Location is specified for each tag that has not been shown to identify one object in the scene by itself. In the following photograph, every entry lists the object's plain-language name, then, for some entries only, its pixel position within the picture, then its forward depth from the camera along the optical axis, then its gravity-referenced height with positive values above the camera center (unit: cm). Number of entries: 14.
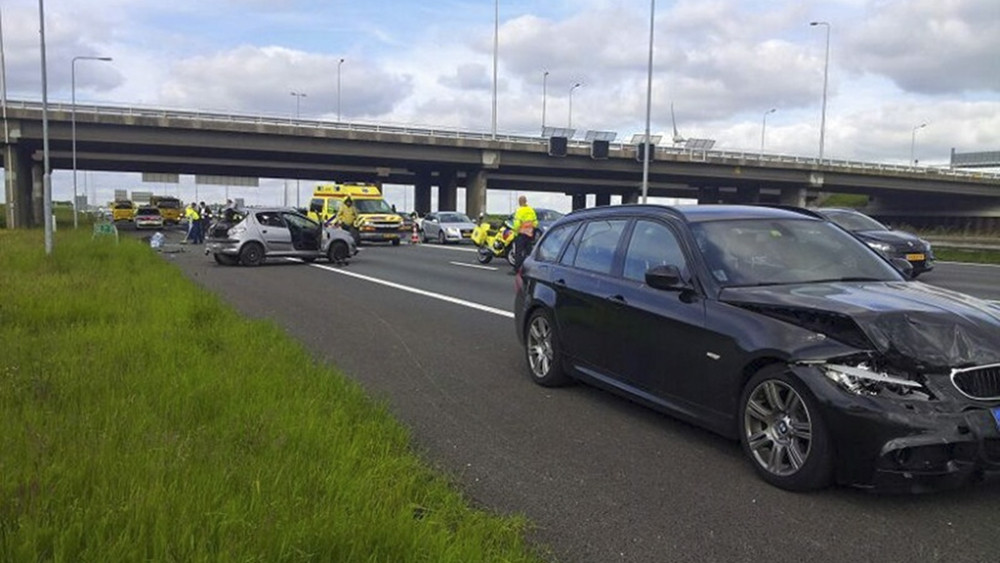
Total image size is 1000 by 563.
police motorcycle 2120 -91
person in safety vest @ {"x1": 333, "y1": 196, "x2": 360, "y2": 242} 2848 -37
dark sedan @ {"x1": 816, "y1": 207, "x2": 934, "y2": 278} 1642 -58
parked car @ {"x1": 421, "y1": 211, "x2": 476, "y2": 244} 3672 -89
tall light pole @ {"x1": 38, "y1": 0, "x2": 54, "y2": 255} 1825 +39
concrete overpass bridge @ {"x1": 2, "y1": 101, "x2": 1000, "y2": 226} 4703 +339
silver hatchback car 2094 -93
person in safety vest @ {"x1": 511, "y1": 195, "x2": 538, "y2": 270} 1872 -53
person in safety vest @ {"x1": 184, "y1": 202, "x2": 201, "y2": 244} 3453 -90
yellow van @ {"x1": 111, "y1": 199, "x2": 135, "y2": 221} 6994 -89
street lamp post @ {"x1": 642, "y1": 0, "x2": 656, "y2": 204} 3681 +524
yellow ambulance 3284 -15
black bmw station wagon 387 -73
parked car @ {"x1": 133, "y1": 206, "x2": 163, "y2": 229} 5991 -117
